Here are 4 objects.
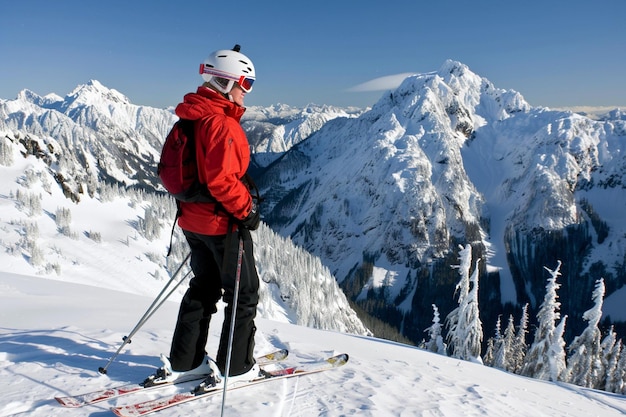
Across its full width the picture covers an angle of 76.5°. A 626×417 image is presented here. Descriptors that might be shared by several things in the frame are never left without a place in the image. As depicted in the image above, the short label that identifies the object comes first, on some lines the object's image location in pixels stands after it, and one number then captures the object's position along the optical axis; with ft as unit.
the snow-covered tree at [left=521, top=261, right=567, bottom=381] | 87.92
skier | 14.55
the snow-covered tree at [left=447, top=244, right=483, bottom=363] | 87.66
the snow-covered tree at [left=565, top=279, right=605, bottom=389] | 95.55
